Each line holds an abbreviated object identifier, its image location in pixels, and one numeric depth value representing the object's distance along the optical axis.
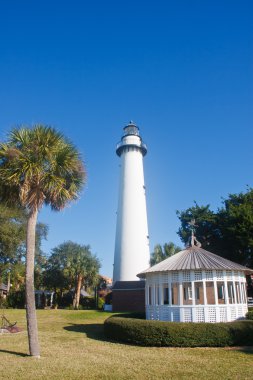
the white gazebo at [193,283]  18.12
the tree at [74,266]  44.12
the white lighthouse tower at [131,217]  37.19
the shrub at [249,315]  18.93
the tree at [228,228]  31.27
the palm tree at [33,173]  13.82
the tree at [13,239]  35.44
